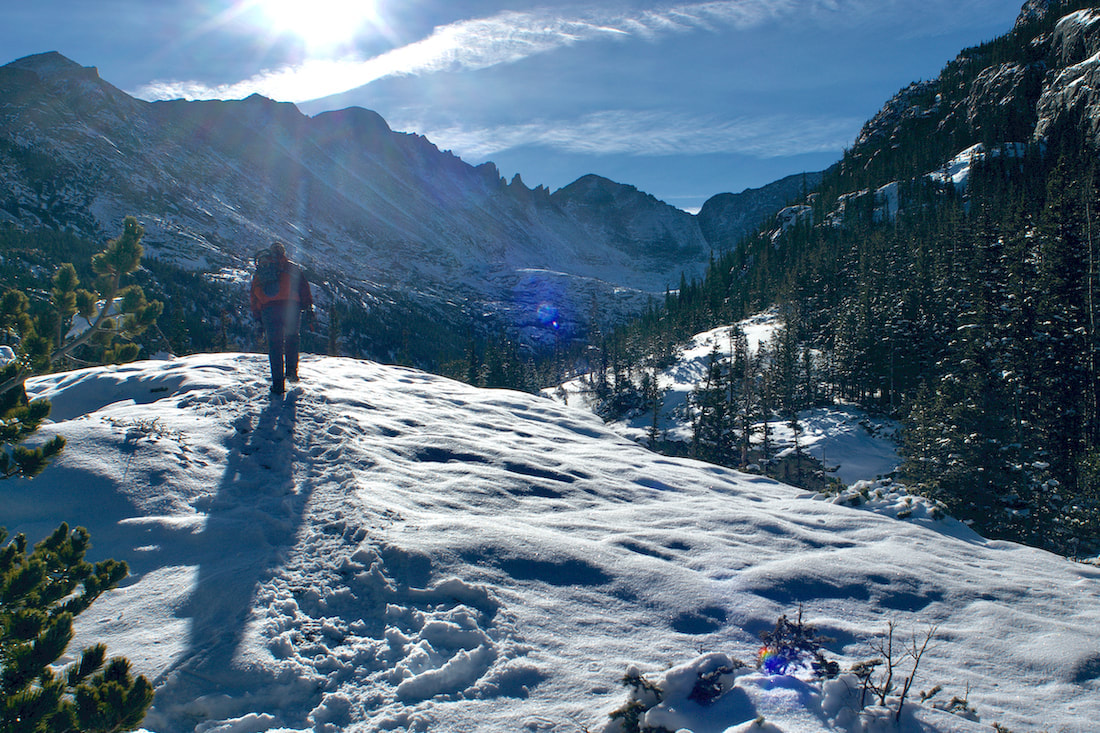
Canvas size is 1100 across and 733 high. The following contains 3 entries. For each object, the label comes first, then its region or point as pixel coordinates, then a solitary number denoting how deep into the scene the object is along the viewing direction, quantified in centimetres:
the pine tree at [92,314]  405
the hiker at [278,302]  1002
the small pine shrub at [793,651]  405
